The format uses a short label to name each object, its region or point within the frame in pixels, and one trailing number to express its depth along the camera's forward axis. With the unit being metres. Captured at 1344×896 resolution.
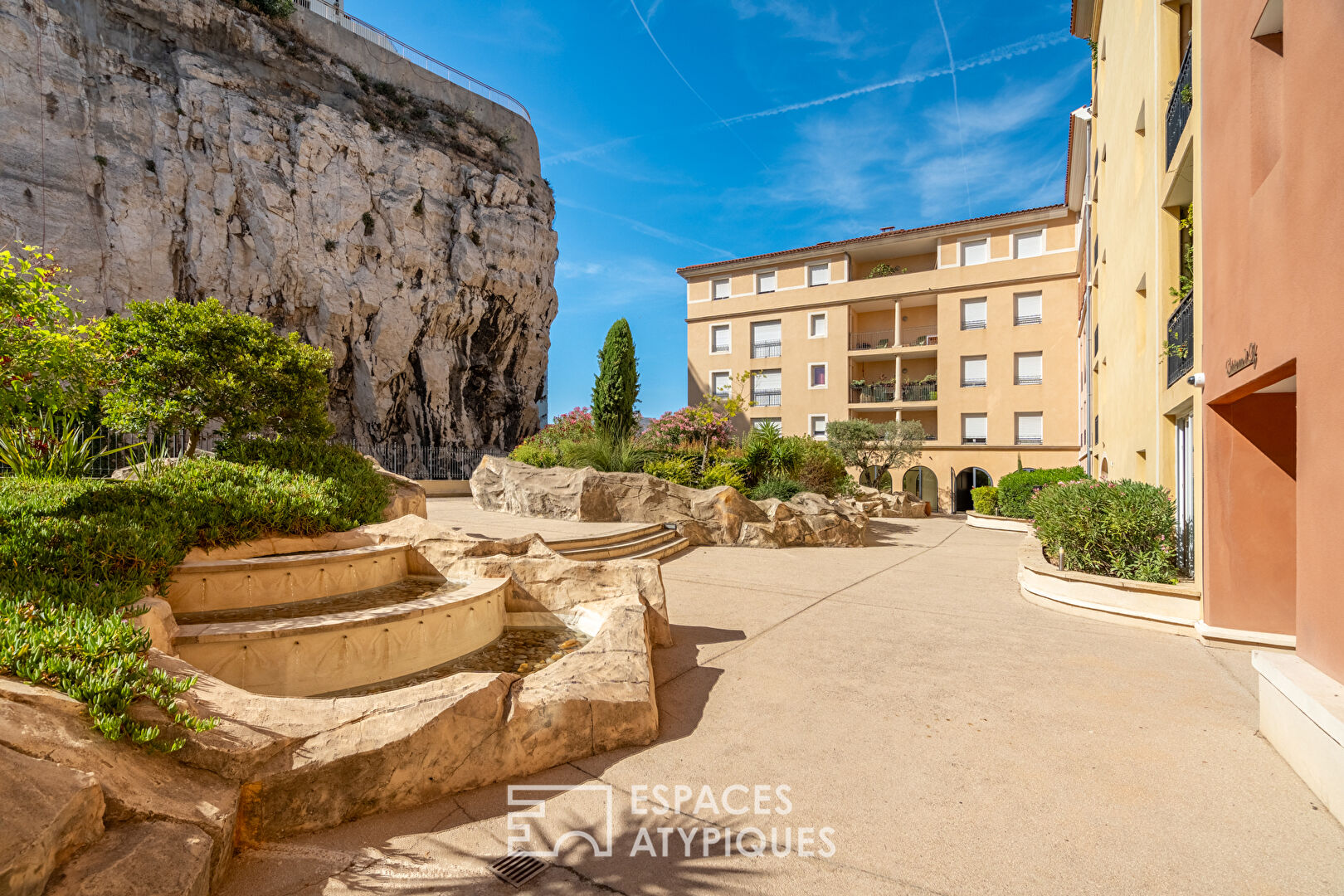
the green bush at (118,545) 2.55
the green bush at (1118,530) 6.83
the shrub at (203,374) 6.86
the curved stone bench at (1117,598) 5.98
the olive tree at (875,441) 23.22
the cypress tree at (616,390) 16.38
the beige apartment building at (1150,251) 6.65
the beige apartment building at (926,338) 24.31
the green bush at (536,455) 14.64
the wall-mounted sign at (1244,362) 4.44
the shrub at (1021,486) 17.28
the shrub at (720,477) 14.25
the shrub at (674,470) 13.91
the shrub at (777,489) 14.71
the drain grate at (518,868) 2.38
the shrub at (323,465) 7.08
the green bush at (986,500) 19.98
